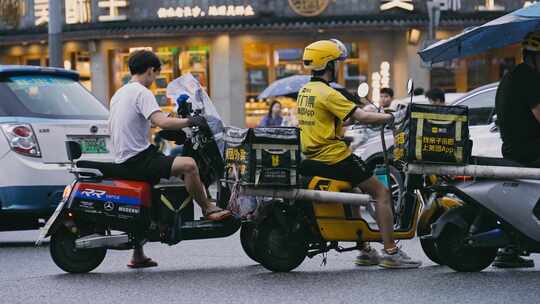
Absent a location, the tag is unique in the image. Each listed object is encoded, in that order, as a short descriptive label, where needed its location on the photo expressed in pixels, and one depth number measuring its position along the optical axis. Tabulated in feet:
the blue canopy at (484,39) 42.41
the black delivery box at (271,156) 41.80
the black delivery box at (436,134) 41.22
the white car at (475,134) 64.58
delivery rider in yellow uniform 42.62
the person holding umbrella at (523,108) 41.12
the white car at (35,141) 53.14
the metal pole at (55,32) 106.30
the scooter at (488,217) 40.61
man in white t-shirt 43.02
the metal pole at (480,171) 40.43
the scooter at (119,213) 42.98
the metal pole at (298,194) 42.12
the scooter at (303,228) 42.59
